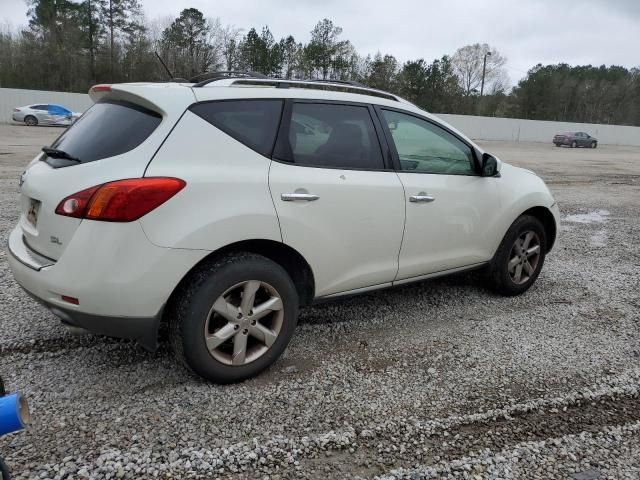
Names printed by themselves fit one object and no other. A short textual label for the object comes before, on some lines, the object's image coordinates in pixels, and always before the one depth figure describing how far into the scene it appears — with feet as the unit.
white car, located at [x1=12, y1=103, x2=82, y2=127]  92.94
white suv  8.45
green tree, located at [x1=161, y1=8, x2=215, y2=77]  155.63
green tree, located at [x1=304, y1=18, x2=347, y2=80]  188.55
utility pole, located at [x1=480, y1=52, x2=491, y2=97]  210.18
